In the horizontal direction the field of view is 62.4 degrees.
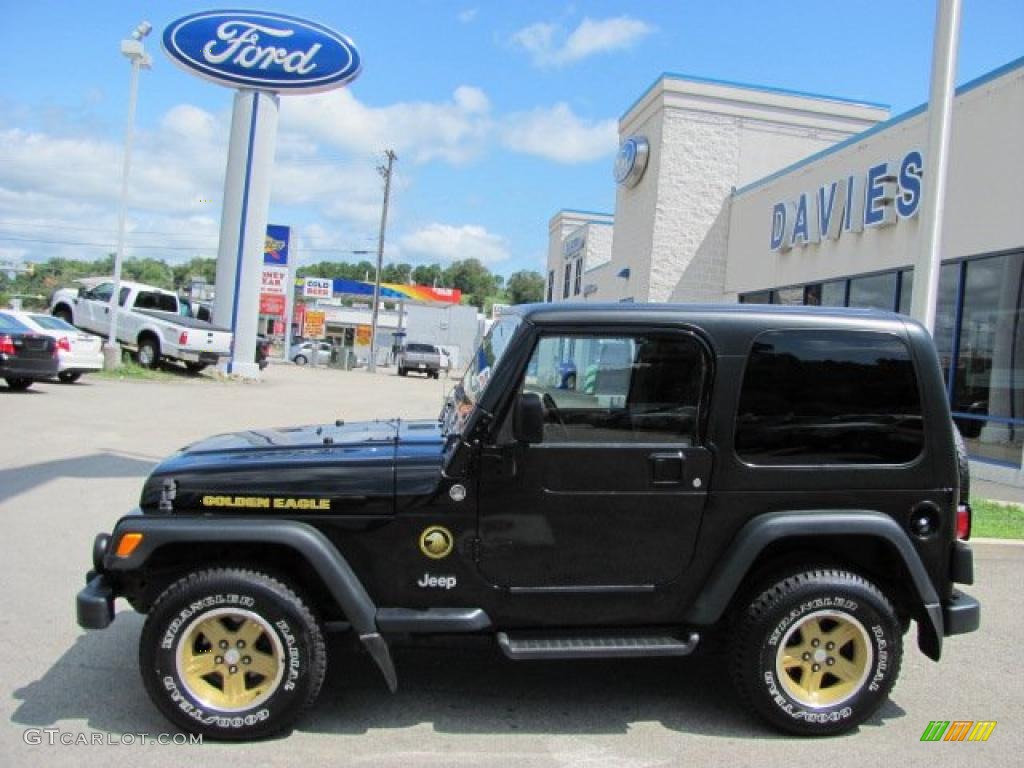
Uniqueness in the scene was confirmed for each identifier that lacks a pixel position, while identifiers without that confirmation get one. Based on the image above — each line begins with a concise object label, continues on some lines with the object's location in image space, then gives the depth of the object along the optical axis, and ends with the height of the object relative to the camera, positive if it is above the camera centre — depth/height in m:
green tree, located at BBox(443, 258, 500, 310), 158.25 +19.16
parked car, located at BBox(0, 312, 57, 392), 15.73 -0.25
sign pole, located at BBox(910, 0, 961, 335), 7.52 +2.43
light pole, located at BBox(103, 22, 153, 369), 21.61 +4.93
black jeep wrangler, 3.54 -0.61
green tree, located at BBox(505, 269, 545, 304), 130.12 +17.31
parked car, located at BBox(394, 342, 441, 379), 40.00 +0.65
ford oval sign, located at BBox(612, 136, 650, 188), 22.50 +6.33
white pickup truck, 22.53 +0.69
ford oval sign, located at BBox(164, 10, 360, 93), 23.19 +8.53
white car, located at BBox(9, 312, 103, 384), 17.27 -0.01
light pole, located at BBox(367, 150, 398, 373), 51.30 +11.19
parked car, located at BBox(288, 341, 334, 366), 47.16 +0.60
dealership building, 11.77 +3.80
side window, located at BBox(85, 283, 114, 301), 23.56 +1.49
